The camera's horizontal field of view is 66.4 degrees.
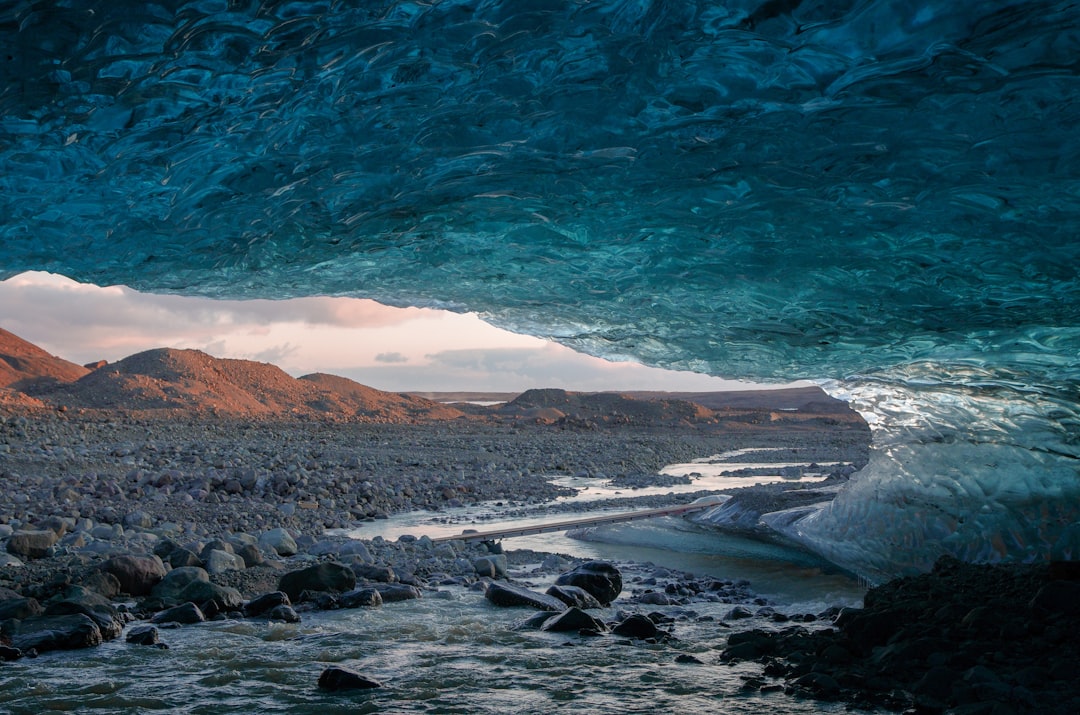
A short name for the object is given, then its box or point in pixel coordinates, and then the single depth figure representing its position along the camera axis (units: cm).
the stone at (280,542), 678
